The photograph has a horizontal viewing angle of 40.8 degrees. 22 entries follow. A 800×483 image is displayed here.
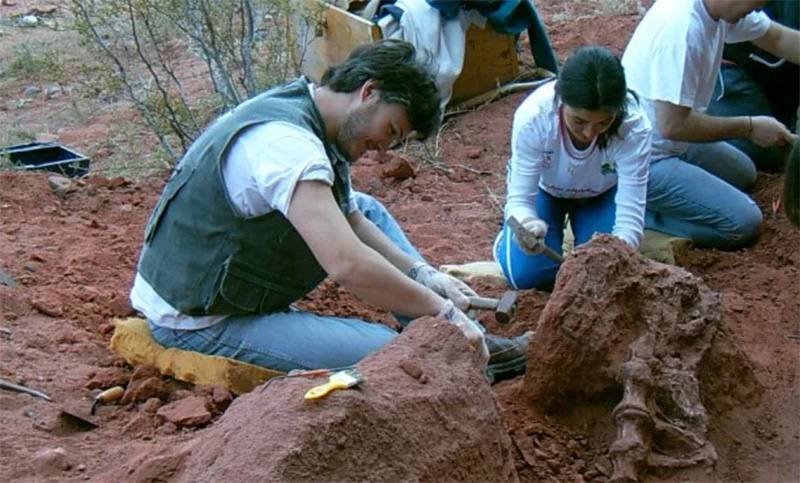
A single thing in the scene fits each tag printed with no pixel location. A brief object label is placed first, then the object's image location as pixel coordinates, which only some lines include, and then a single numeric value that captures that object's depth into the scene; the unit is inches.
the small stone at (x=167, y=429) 109.9
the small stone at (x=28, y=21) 390.0
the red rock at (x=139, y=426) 111.3
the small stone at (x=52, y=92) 315.9
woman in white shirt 135.3
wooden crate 250.1
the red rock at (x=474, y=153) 228.5
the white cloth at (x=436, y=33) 239.6
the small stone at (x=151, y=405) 116.7
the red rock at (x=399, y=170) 212.7
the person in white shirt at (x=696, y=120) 160.6
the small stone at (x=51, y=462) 100.3
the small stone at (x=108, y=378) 124.0
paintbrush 84.3
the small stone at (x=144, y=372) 123.0
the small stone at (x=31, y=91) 319.9
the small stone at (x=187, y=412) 111.3
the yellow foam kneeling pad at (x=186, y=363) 119.9
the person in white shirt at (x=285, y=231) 105.3
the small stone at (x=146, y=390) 119.9
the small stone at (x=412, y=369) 94.4
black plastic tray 217.6
